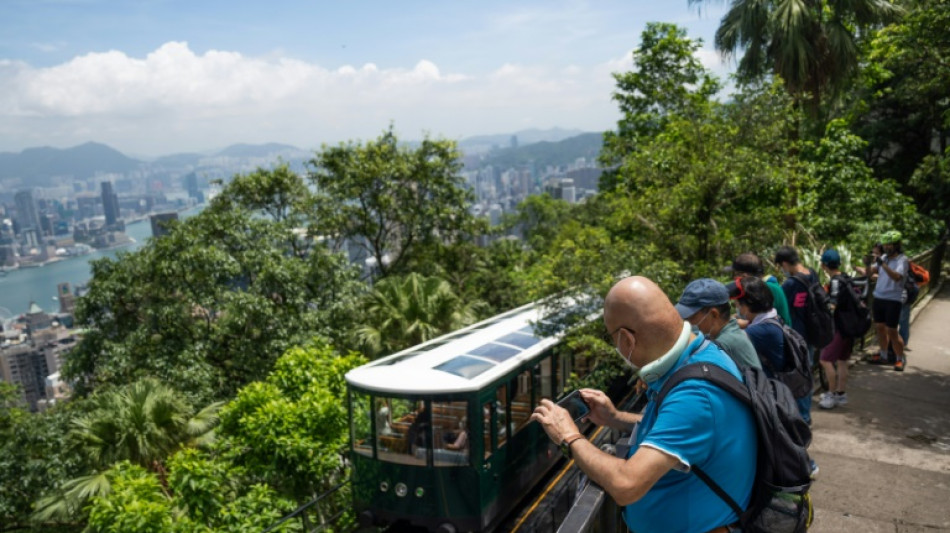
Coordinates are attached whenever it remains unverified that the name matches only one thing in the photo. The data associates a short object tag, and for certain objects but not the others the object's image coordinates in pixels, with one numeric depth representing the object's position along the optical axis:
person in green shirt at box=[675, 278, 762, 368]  3.18
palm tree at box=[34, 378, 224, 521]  11.34
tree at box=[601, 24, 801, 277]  9.90
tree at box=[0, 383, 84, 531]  13.65
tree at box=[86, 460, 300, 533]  8.01
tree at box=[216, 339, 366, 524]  10.03
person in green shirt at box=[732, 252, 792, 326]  4.99
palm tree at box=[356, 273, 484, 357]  15.44
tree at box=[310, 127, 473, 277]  22.62
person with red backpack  8.00
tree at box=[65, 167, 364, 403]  15.94
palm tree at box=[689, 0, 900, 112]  14.06
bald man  1.90
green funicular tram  8.88
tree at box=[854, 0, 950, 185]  13.77
